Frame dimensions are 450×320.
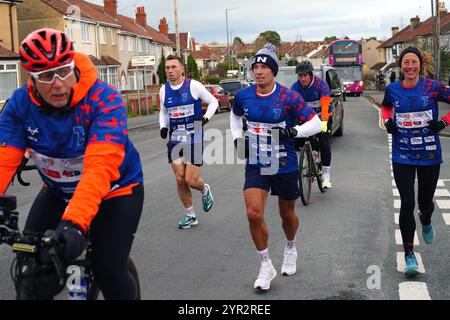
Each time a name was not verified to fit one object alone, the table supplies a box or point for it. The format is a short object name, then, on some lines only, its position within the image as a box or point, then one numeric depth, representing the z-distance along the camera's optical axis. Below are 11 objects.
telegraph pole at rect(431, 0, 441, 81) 31.68
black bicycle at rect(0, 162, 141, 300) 2.61
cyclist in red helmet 2.92
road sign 36.19
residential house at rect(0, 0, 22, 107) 31.40
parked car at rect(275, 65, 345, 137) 16.46
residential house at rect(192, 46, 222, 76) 128.50
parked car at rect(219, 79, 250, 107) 39.38
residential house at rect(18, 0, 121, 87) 47.28
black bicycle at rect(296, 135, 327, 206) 9.06
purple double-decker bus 50.94
